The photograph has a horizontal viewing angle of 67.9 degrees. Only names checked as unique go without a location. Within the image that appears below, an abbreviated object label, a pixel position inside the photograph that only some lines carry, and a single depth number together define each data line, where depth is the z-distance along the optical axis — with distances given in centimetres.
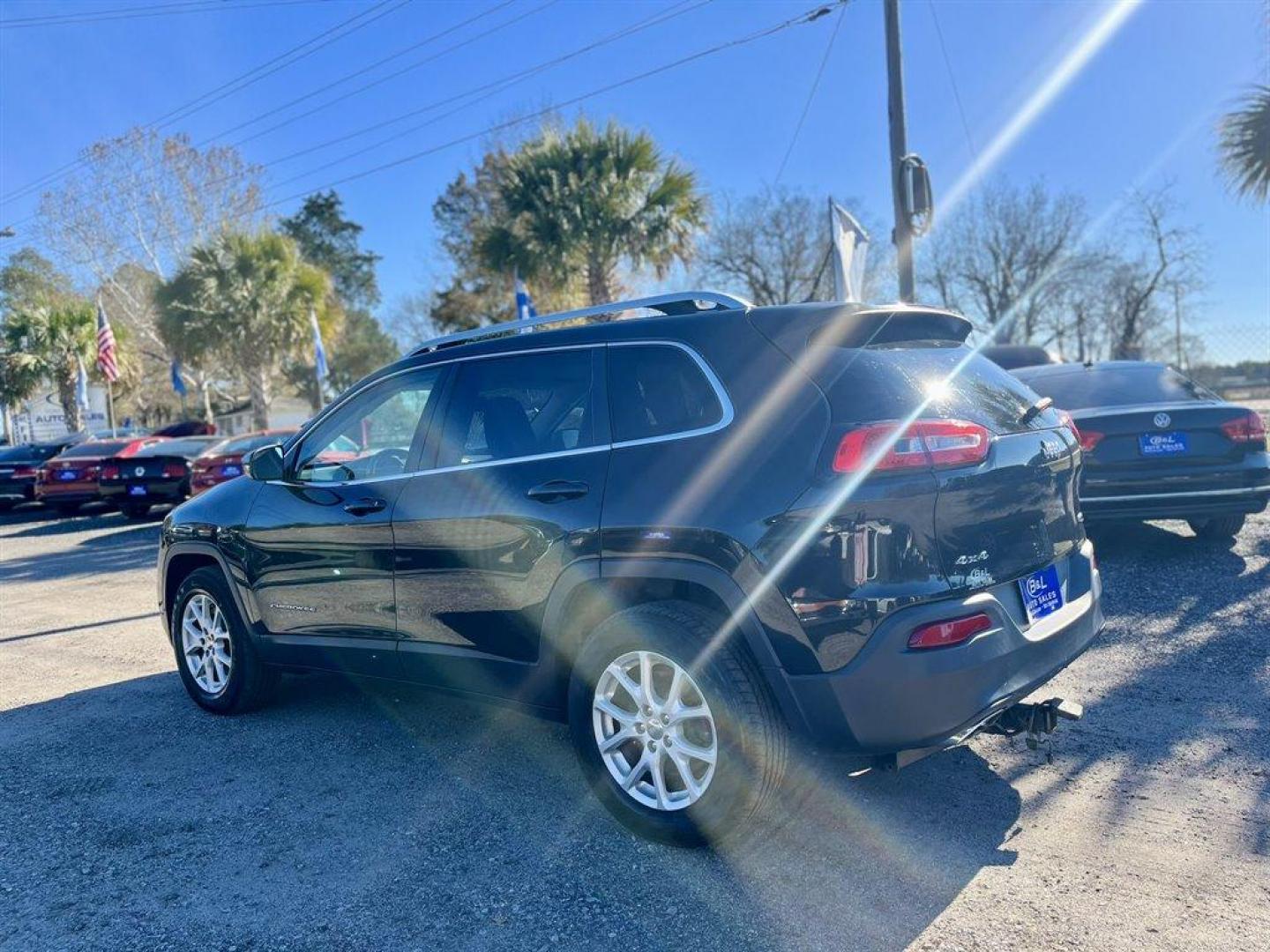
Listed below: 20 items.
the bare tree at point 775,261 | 3136
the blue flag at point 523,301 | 1658
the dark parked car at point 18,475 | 1905
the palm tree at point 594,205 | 1664
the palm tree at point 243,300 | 2212
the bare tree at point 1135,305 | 3097
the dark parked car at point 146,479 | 1530
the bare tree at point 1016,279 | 3572
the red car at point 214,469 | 1401
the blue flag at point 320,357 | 2242
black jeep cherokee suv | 295
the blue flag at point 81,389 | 2766
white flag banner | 1000
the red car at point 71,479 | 1680
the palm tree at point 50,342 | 3066
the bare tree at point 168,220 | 3372
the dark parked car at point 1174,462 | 671
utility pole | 1103
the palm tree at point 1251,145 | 1412
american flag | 2377
